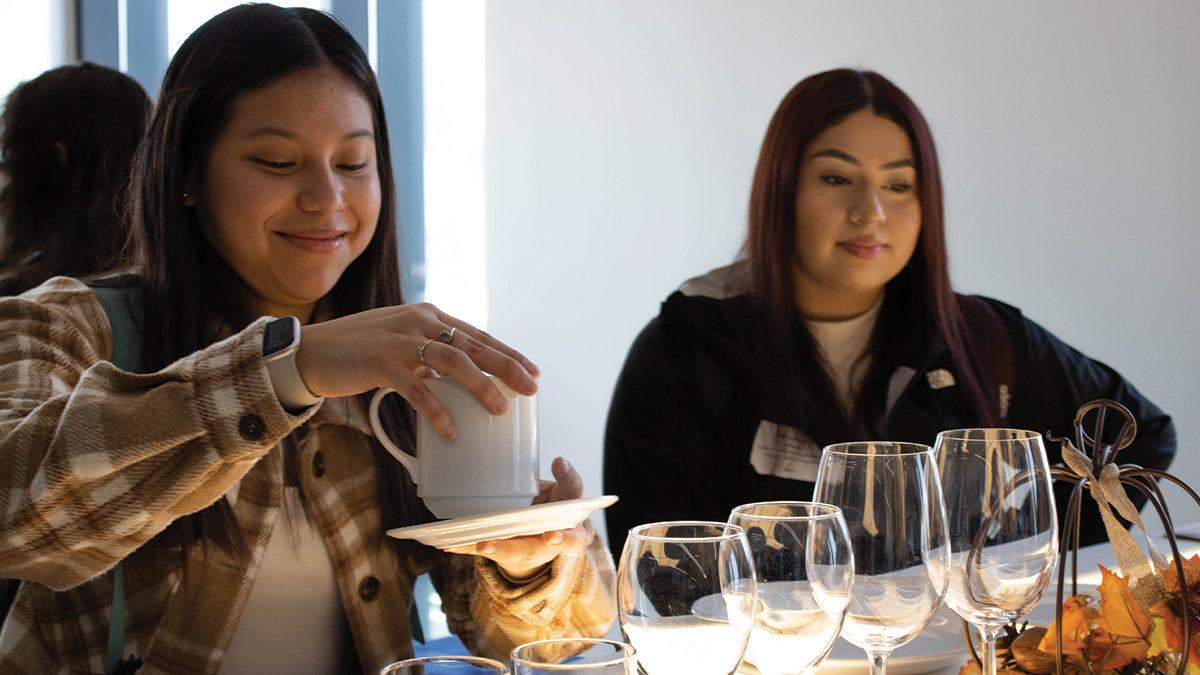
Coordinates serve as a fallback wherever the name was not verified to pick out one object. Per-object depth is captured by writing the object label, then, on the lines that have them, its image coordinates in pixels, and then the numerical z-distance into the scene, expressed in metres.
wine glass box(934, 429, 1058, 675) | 0.67
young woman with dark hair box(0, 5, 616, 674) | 1.08
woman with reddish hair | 1.81
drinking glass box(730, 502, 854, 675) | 0.60
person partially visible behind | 1.84
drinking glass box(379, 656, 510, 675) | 0.48
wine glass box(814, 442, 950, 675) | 0.64
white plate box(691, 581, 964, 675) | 0.80
